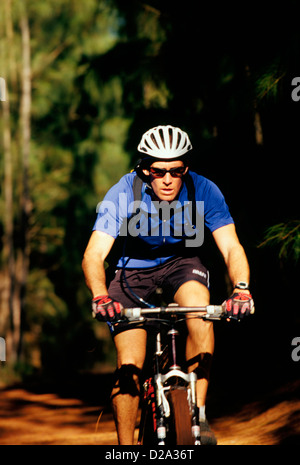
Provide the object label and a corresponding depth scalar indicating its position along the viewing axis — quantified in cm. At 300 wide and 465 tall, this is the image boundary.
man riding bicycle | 798
